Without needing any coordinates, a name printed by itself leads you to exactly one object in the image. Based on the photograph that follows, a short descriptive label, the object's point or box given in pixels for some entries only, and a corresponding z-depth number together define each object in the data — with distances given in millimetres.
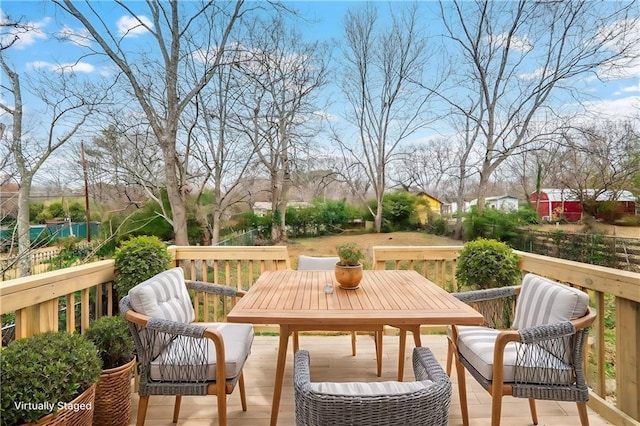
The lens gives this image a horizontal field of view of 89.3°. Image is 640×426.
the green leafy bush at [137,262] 2305
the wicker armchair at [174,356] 1438
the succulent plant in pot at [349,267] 2008
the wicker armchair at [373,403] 797
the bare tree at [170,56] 4316
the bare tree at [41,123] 3605
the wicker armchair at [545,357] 1414
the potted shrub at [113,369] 1679
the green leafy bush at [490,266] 2689
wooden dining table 1493
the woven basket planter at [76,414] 1170
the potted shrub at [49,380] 1113
